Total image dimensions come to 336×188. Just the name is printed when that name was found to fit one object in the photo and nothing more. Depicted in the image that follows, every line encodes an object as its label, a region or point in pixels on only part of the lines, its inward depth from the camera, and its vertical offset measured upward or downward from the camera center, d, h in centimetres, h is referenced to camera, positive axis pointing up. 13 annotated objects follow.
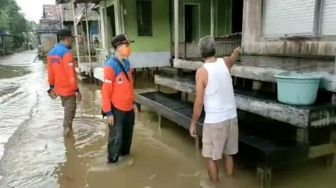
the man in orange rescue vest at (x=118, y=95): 442 -73
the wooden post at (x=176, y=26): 670 +29
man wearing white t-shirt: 347 -70
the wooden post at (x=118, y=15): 1178 +98
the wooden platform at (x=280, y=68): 394 -42
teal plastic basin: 365 -57
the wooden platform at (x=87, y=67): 1375 -106
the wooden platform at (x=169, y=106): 550 -126
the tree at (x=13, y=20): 3588 +295
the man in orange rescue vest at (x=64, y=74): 577 -57
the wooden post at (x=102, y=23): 1435 +83
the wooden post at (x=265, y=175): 373 -159
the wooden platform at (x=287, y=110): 359 -86
